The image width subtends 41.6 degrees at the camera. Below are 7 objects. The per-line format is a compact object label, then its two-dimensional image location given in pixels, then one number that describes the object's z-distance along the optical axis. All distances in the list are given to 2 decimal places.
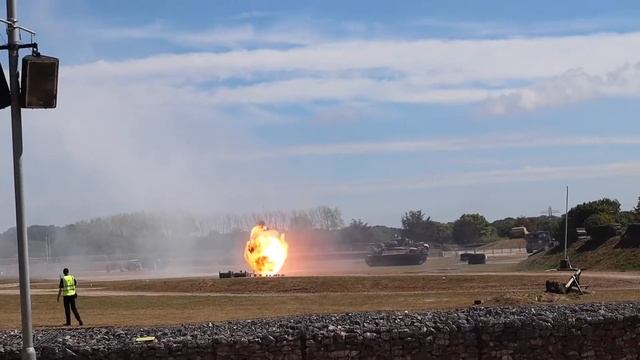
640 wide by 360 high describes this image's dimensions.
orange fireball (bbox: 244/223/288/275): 68.31
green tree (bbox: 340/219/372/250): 171.66
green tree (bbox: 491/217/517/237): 164.80
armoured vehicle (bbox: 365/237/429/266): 91.88
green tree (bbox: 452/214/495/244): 185.62
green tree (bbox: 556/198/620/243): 82.31
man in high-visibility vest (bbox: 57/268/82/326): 27.14
